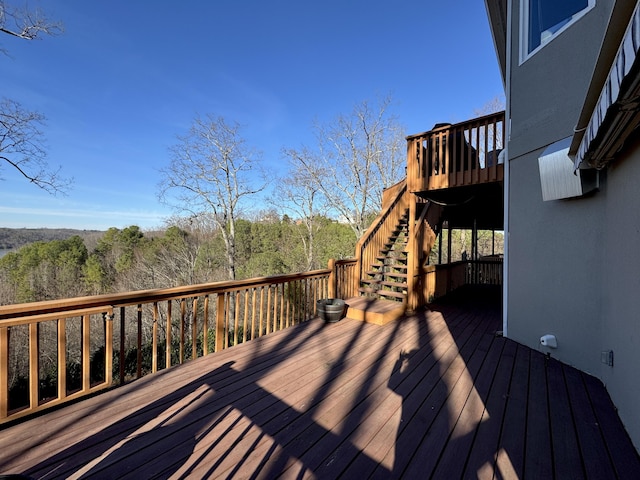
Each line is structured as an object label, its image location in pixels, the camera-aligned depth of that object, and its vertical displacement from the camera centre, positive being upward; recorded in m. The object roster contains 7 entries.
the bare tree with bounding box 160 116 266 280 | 14.00 +3.65
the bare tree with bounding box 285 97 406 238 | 14.95 +4.87
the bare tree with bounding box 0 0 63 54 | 5.85 +4.91
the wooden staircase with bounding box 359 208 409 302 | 5.30 -0.67
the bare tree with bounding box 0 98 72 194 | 6.98 +2.58
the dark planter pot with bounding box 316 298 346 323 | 4.35 -1.14
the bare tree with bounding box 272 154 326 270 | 16.60 +2.80
